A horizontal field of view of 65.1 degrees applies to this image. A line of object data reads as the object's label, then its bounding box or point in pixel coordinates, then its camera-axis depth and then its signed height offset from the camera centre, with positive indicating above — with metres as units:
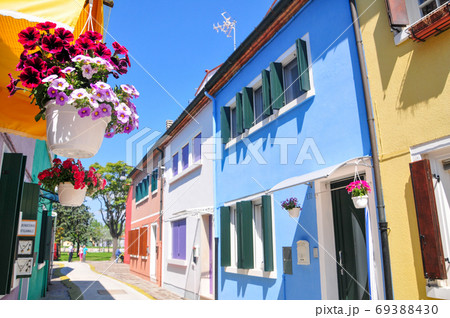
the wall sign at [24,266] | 4.23 -0.25
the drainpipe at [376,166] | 4.55 +0.98
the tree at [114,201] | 29.62 +3.96
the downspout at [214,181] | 9.53 +1.72
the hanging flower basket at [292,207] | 6.33 +0.59
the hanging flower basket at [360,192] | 4.59 +0.60
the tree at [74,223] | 39.31 +2.51
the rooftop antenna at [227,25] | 10.65 +6.66
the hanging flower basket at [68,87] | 2.29 +1.01
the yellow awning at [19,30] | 2.35 +1.43
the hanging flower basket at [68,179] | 4.23 +0.77
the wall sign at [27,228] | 4.37 +0.21
